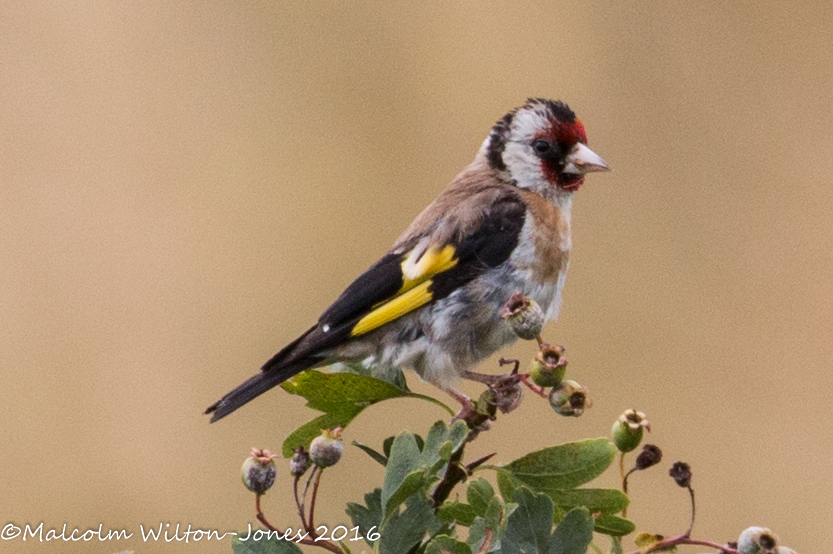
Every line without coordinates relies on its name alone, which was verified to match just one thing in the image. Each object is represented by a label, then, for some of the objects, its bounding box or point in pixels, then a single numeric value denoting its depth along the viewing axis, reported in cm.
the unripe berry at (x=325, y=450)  366
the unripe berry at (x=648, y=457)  367
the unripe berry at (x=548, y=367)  366
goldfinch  384
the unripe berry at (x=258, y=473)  366
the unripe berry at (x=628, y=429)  367
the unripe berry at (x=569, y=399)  367
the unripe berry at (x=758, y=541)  363
